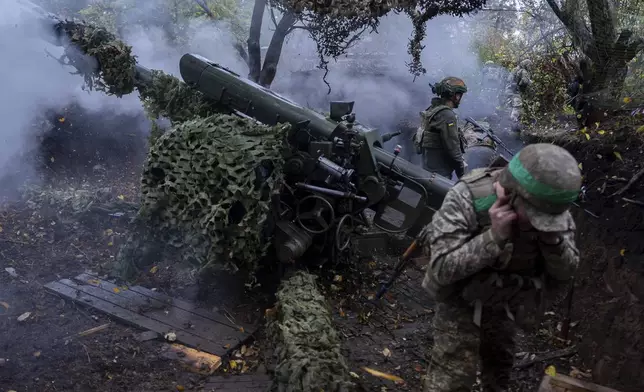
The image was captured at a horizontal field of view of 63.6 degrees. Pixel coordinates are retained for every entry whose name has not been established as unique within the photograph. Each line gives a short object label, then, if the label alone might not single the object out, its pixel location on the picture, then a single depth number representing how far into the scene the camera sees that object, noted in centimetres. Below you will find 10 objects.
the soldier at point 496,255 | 255
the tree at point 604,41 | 632
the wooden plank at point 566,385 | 356
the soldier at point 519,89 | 997
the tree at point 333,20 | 667
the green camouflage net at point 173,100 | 641
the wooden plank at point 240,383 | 421
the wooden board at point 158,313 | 481
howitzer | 540
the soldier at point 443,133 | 692
